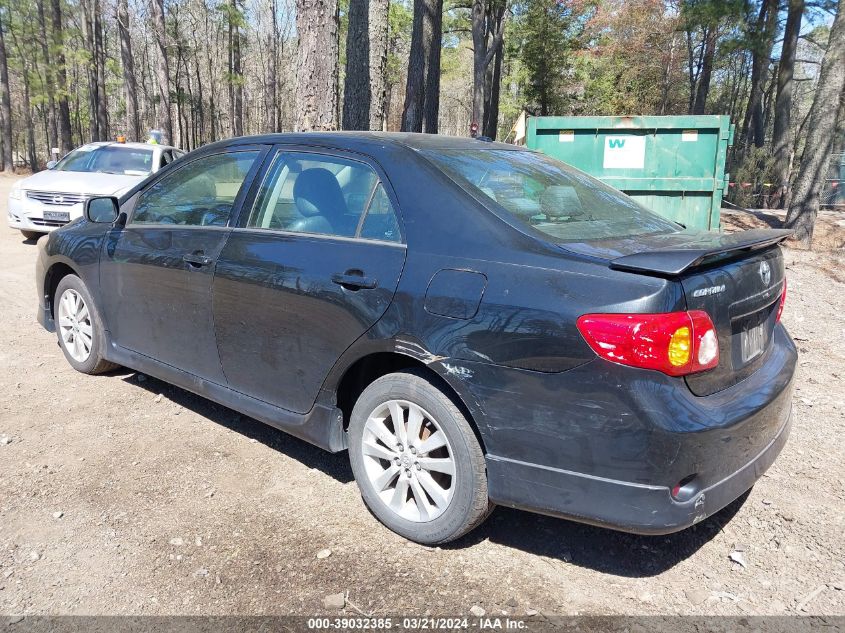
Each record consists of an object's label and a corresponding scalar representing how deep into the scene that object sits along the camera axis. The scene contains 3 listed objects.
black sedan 2.42
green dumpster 9.23
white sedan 10.45
